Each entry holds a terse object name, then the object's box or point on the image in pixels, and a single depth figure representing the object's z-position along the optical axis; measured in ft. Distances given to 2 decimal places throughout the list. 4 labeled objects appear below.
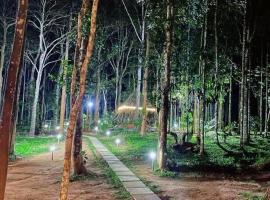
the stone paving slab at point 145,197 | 36.74
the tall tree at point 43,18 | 118.42
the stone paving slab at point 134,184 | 42.50
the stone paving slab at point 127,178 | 46.65
